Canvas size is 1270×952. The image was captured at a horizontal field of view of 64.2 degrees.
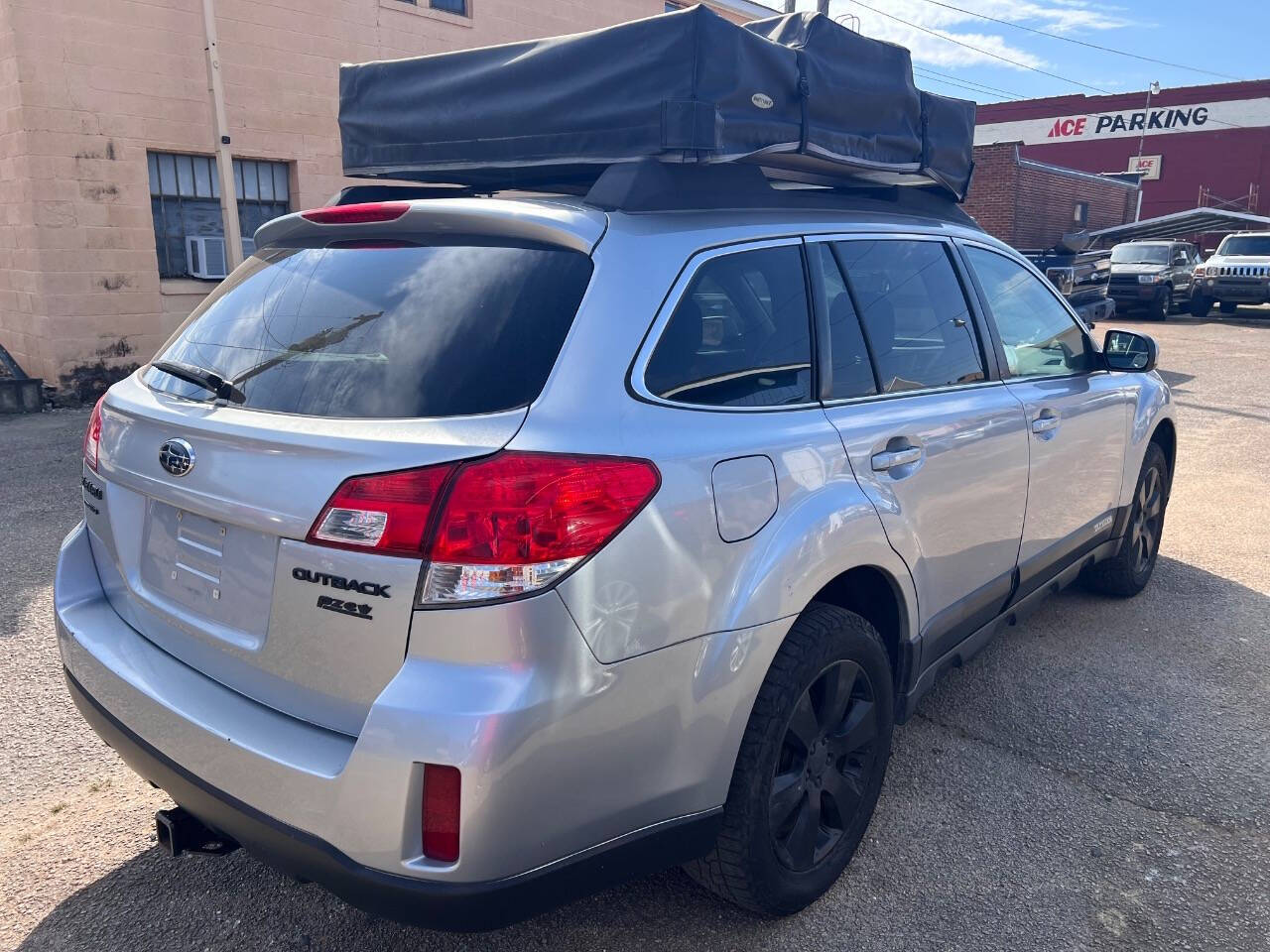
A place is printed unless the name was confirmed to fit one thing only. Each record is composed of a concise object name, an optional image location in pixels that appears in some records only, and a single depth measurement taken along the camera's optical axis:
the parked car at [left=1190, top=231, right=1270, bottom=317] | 22.55
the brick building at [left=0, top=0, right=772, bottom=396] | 9.80
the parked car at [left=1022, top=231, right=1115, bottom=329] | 16.39
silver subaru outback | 1.86
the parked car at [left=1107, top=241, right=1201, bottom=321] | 22.69
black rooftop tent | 2.52
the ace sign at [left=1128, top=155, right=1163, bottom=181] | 38.94
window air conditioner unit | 11.02
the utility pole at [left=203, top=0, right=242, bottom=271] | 10.58
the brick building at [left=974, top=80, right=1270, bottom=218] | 36.78
